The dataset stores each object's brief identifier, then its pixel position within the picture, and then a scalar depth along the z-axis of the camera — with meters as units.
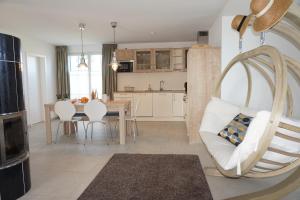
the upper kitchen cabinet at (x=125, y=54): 6.71
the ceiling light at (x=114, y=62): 4.51
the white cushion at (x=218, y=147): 1.90
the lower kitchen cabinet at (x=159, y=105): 6.46
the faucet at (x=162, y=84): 7.07
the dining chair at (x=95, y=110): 3.99
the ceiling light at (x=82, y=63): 4.59
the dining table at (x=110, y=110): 4.07
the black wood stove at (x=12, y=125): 2.08
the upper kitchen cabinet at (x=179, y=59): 6.64
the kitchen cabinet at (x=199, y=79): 3.88
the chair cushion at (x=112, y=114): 4.68
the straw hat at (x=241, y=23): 2.10
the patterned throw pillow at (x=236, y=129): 2.35
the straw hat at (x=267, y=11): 1.37
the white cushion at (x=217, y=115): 2.77
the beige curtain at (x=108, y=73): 6.83
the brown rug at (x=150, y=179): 2.27
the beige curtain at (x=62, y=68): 7.12
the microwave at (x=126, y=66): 6.77
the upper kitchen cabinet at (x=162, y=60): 6.70
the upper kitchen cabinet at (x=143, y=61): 6.76
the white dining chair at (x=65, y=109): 4.11
